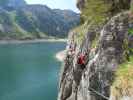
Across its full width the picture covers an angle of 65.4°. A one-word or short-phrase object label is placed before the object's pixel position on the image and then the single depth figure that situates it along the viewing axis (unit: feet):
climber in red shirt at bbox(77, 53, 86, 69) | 32.21
